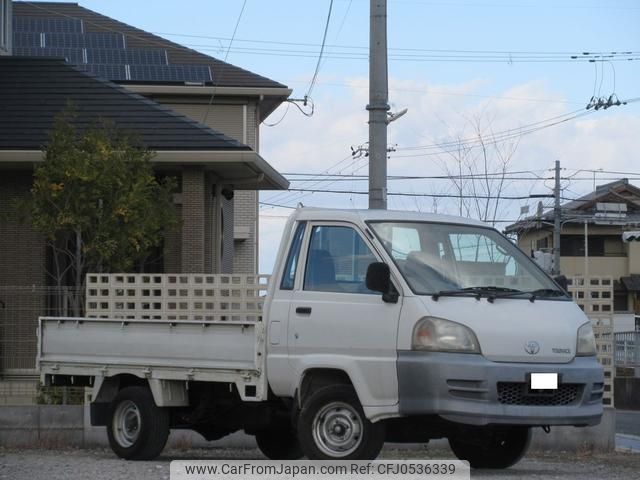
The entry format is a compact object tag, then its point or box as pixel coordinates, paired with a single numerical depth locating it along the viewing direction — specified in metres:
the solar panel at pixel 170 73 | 32.88
